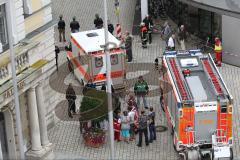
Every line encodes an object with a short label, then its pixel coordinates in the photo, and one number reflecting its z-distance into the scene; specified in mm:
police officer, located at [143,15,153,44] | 40544
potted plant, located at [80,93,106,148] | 28875
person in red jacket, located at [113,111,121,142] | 29375
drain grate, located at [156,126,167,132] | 30688
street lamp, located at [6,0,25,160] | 23344
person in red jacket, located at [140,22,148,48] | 39562
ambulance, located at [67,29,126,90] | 33469
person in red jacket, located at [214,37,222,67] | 36906
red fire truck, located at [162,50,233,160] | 26938
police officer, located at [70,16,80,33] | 40375
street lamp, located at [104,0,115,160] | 24844
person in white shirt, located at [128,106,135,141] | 29172
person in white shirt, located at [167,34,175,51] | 37938
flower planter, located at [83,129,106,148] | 29141
